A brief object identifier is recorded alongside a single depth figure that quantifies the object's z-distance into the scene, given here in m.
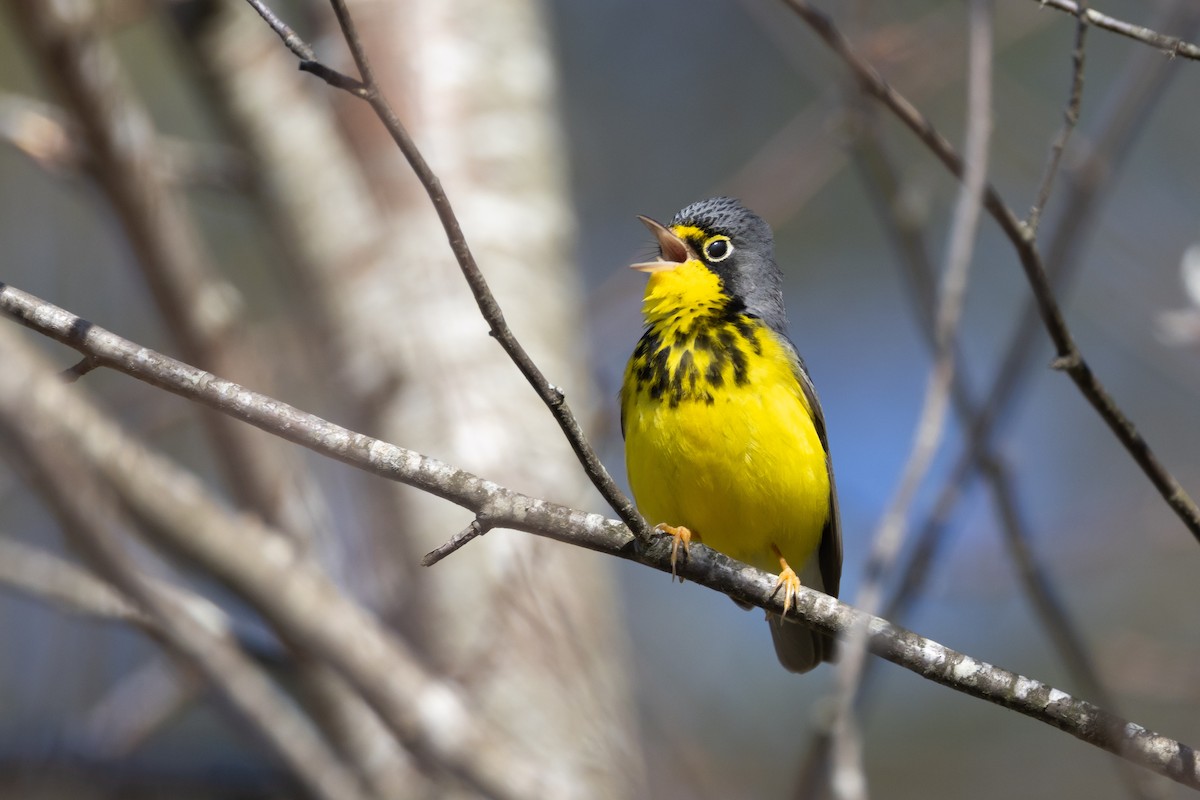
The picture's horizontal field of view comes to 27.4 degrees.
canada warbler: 9.66
